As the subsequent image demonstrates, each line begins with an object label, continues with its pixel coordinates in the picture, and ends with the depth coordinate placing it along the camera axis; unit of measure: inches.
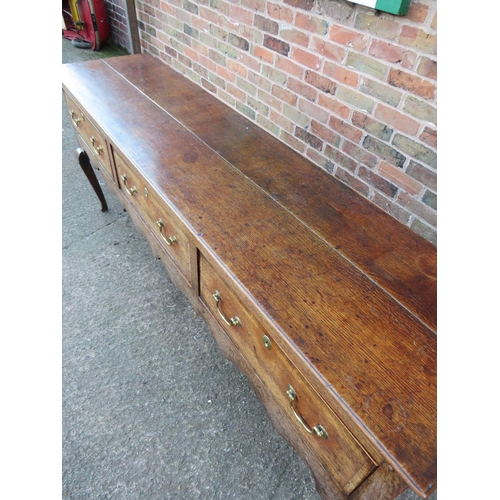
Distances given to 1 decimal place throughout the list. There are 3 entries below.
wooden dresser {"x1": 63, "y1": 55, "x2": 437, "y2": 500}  28.9
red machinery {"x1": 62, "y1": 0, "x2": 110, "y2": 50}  150.7
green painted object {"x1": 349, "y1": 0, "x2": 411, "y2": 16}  37.0
